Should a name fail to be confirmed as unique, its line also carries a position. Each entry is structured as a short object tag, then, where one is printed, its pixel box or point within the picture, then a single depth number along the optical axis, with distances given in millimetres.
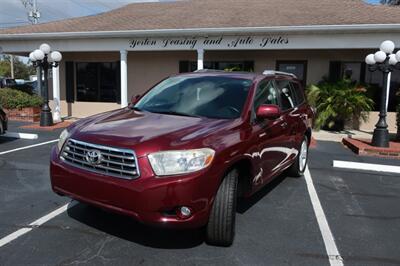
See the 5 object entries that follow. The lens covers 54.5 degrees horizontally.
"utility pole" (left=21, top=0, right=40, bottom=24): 34869
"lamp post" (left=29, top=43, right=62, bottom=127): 12312
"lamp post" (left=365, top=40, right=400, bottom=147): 9461
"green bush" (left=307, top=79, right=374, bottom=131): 12523
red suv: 3346
